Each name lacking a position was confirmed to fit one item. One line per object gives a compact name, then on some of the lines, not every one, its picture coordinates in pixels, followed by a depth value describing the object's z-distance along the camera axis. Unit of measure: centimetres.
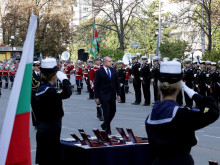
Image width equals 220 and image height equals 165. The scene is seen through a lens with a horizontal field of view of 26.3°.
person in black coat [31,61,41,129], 1197
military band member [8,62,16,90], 3369
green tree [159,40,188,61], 3044
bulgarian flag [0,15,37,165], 385
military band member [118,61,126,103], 2237
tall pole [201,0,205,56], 3332
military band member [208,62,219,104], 1836
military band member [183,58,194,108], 1866
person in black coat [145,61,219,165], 382
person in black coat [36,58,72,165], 585
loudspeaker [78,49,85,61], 3725
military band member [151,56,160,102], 1953
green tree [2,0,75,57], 5666
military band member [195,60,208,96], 1862
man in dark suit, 1093
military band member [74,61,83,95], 2738
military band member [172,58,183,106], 1886
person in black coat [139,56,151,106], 2050
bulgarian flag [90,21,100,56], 3359
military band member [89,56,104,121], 1462
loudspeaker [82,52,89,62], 3681
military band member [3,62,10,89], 3497
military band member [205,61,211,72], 1937
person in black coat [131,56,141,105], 2095
